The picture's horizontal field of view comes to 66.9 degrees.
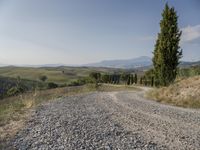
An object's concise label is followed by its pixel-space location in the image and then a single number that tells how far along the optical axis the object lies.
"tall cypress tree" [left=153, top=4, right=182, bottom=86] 20.04
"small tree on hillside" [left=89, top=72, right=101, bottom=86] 55.71
